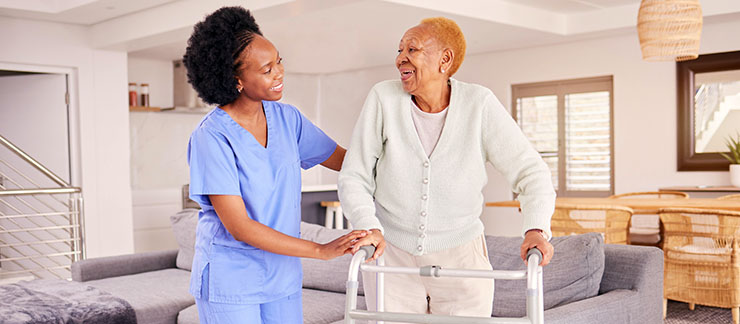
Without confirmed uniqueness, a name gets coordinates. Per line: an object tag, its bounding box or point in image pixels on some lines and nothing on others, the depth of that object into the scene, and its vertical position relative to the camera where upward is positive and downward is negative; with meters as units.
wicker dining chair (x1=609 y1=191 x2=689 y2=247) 4.91 -0.73
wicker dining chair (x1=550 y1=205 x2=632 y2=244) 4.46 -0.56
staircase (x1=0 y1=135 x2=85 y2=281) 6.78 -0.81
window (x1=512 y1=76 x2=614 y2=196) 7.57 +0.05
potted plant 6.34 -0.26
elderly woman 1.61 -0.08
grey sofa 2.36 -0.56
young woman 1.55 -0.10
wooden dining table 4.66 -0.50
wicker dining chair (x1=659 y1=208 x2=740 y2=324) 4.23 -0.77
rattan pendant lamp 4.69 +0.69
